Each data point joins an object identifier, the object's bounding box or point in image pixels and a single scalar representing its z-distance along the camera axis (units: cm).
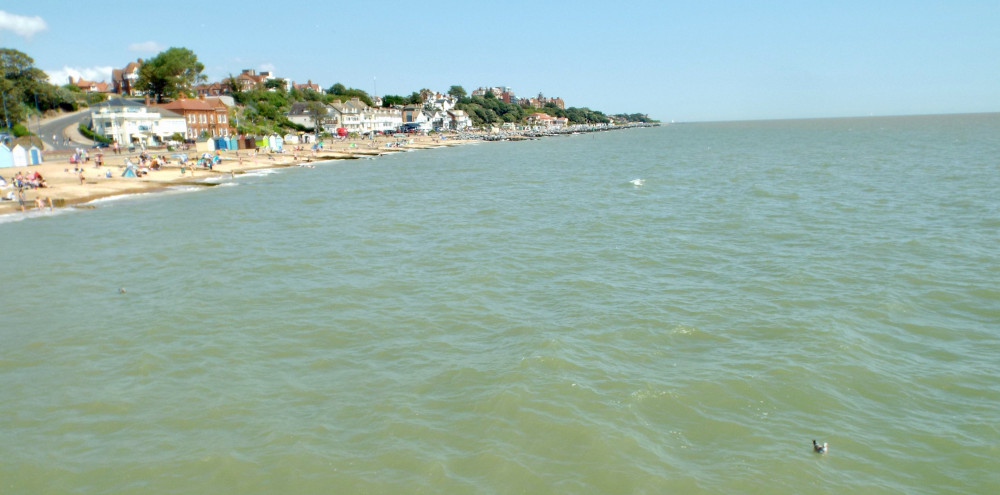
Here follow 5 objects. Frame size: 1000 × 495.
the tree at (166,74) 10219
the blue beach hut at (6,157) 4672
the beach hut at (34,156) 4862
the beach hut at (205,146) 6856
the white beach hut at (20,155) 4747
